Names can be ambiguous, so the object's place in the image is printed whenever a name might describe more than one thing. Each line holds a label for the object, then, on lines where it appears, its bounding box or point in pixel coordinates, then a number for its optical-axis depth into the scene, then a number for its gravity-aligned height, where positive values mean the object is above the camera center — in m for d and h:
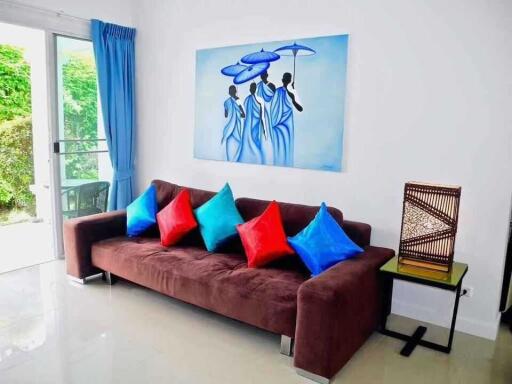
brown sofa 2.22 -0.95
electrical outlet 2.83 -1.00
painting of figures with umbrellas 3.22 +0.29
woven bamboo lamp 2.54 -0.52
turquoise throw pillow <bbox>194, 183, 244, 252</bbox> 3.23 -0.68
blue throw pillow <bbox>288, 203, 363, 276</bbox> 2.69 -0.70
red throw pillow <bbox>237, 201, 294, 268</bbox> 2.90 -0.73
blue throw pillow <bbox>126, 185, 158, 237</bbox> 3.62 -0.74
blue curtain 4.17 +0.36
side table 2.44 -0.82
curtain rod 3.46 +1.05
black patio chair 4.18 -0.73
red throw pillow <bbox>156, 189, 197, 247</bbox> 3.38 -0.73
